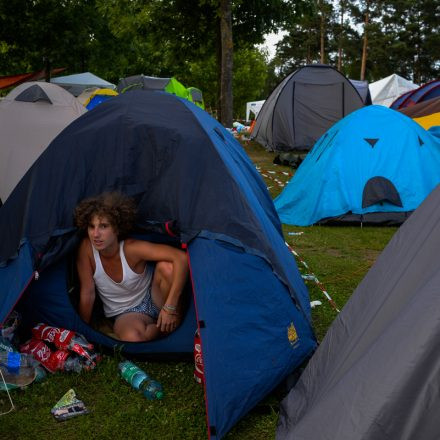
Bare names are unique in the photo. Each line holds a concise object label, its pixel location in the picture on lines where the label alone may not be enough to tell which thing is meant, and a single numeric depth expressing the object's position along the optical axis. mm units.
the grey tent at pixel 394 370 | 1965
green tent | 18391
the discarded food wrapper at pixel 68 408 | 3135
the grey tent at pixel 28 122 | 7555
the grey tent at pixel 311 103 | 13742
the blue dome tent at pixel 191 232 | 3062
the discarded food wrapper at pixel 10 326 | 3574
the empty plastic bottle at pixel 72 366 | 3545
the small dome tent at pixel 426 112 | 10139
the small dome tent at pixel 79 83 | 23203
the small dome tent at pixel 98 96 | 15779
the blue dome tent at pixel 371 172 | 6938
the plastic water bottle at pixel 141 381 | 3322
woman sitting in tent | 3498
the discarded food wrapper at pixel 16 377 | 3305
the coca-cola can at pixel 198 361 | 3338
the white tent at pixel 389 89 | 24172
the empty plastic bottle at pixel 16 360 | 3355
